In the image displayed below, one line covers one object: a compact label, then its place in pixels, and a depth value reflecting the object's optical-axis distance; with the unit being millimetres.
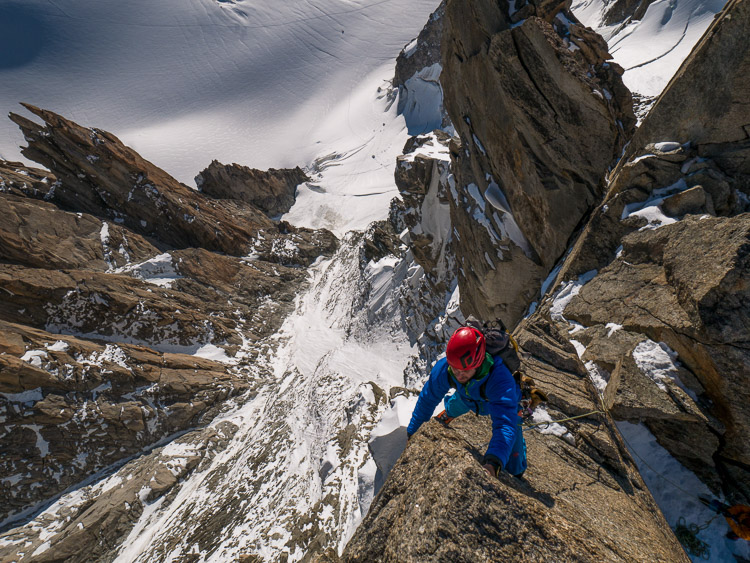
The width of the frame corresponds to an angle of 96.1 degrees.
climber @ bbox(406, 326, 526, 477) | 3570
